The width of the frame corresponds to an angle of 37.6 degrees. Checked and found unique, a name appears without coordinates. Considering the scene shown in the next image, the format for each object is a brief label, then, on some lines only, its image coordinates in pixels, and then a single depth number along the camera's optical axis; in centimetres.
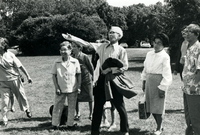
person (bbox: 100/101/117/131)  647
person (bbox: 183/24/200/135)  455
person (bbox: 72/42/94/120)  723
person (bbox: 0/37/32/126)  689
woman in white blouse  574
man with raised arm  568
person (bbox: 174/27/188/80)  760
